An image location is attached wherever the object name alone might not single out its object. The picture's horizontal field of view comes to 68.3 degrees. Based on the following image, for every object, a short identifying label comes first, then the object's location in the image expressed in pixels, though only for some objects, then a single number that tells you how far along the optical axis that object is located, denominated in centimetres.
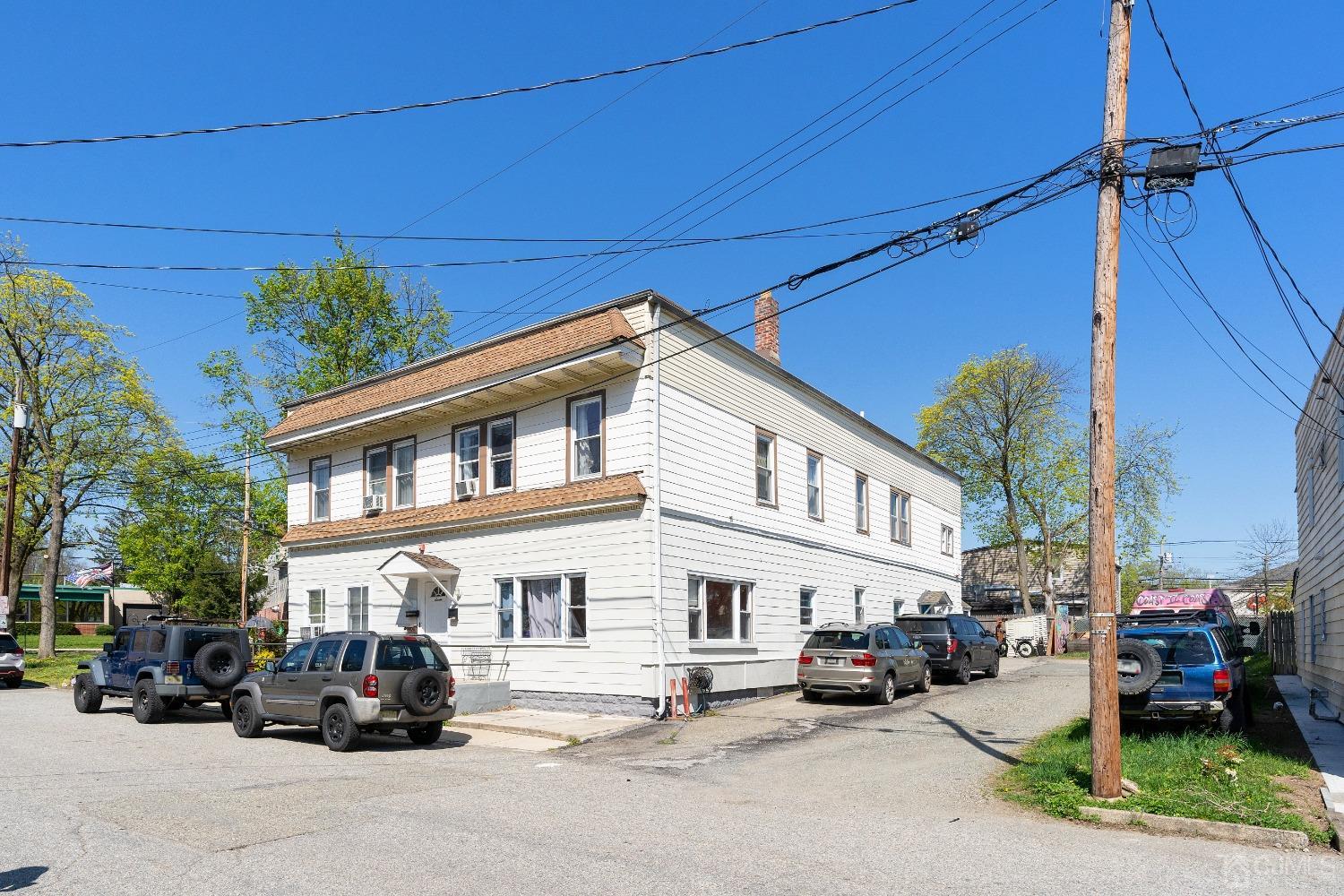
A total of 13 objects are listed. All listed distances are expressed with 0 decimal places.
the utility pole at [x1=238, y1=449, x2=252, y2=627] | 4000
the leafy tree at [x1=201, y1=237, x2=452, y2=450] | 4228
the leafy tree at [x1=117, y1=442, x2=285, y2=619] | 4550
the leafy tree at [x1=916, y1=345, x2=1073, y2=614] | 5462
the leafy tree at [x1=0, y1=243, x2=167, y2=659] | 3991
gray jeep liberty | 1456
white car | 2806
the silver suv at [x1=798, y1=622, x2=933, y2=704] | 1973
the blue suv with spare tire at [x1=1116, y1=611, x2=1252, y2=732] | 1280
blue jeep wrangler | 1834
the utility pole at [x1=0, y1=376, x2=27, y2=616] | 3023
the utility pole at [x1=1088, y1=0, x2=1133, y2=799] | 1075
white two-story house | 1905
